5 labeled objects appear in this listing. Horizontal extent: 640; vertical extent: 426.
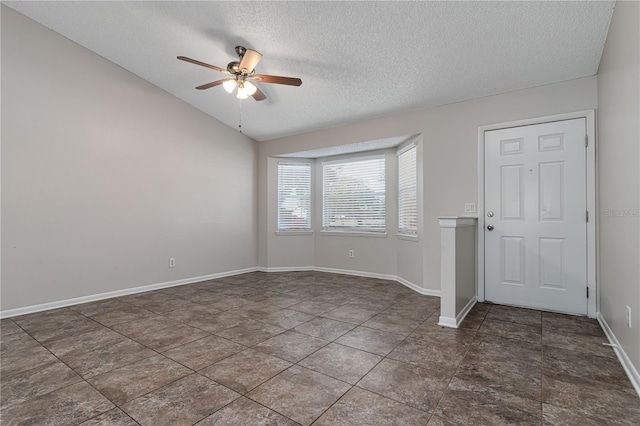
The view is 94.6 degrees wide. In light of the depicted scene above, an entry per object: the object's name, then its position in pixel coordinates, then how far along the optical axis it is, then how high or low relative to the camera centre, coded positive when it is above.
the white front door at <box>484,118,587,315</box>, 3.16 -0.01
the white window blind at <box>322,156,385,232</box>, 5.22 +0.37
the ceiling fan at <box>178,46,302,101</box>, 2.86 +1.43
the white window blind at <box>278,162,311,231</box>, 5.85 +0.37
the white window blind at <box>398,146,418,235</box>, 4.41 +0.35
